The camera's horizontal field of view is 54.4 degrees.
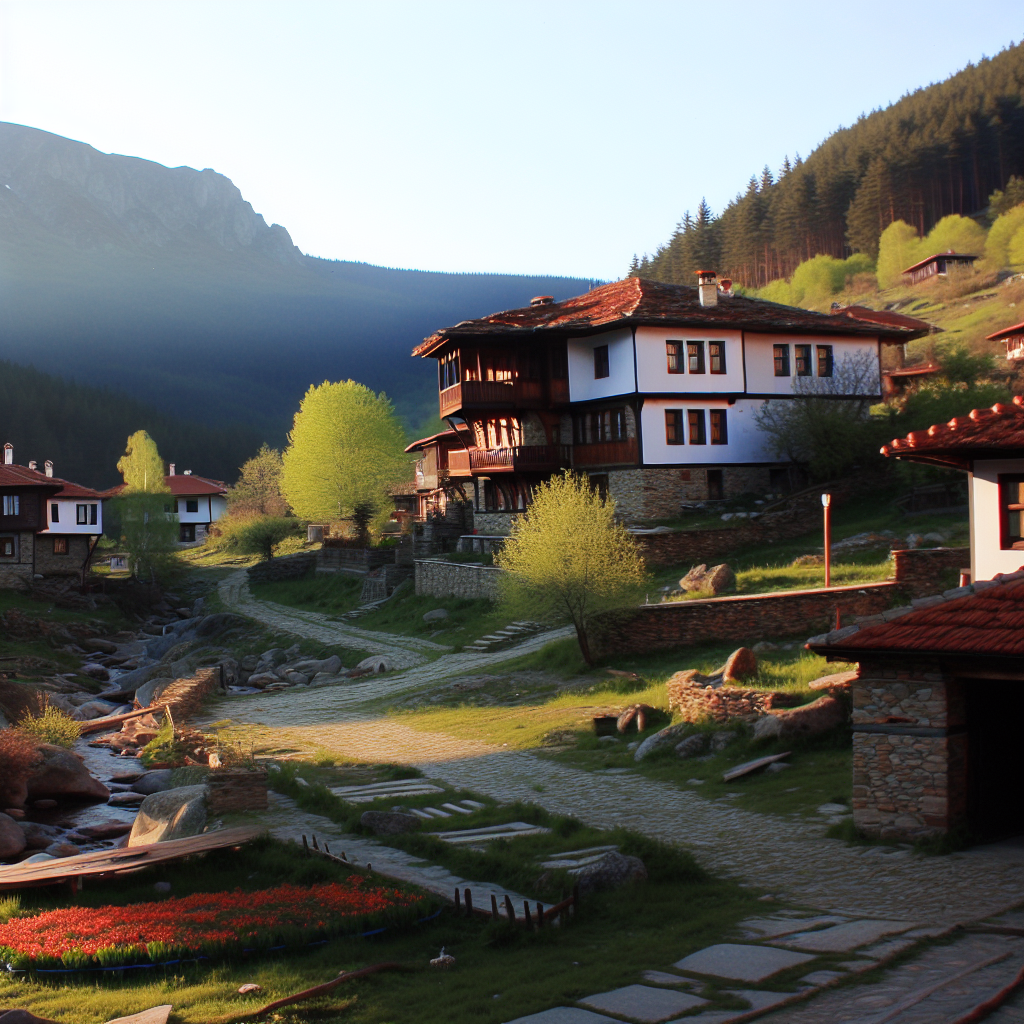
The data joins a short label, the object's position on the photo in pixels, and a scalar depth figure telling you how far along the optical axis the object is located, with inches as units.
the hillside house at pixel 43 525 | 2106.3
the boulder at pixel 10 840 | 614.2
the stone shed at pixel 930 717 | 433.7
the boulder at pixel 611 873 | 402.0
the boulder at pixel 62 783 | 765.3
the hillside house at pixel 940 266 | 3457.2
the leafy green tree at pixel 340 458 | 2233.0
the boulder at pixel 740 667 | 741.9
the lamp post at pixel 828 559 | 946.8
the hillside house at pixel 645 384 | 1499.8
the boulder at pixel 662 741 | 666.2
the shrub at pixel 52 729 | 932.0
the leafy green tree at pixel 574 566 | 943.0
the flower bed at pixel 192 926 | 359.3
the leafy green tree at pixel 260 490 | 3122.5
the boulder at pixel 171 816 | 566.3
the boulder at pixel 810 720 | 610.5
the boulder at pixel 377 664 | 1228.5
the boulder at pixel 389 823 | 526.6
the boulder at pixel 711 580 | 1084.5
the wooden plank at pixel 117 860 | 465.1
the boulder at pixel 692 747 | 647.1
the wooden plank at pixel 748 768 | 583.5
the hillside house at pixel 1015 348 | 1784.0
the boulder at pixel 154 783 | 789.2
